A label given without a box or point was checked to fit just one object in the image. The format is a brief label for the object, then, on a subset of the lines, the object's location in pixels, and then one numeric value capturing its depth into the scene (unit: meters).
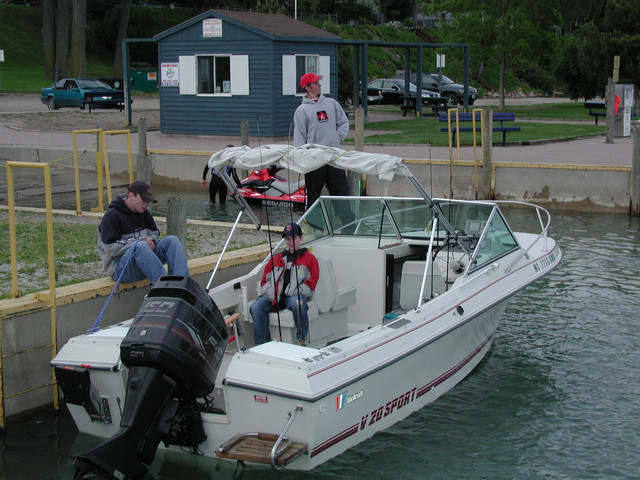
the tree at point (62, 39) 45.41
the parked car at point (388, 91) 37.62
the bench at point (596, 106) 32.87
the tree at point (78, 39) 41.47
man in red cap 10.41
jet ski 16.25
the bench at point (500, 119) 21.19
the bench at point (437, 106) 31.16
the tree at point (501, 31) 30.61
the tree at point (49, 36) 48.19
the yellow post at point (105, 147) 12.12
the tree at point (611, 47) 31.80
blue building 23.52
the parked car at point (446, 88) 36.09
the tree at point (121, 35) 47.37
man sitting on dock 7.33
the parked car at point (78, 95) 34.91
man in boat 7.02
